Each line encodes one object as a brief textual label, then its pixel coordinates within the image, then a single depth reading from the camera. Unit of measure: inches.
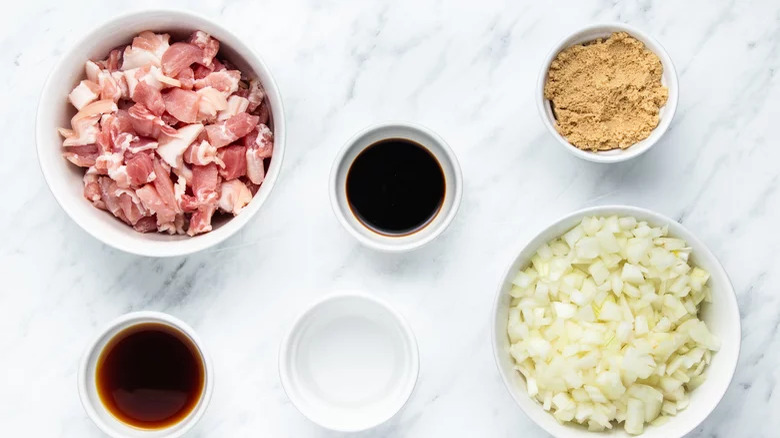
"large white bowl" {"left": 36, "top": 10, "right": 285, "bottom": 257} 28.4
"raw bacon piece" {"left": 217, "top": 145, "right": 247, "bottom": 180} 29.1
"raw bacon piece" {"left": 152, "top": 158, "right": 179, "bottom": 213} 28.9
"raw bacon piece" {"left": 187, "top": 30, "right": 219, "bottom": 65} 29.0
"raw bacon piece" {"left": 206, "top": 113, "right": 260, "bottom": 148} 29.0
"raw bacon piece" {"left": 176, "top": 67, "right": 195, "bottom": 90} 29.0
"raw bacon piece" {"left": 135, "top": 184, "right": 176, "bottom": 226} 28.7
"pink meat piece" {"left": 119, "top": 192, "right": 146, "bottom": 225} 28.9
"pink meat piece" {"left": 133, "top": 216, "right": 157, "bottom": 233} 29.4
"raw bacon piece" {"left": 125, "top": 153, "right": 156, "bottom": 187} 28.6
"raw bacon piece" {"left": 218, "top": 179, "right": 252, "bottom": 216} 29.2
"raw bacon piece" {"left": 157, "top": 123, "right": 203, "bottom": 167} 28.8
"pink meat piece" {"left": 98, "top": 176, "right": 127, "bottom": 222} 29.0
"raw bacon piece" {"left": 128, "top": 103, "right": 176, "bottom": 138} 28.5
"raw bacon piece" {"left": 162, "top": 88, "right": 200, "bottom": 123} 28.8
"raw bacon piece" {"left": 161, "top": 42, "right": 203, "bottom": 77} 28.9
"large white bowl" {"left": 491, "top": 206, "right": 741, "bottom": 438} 29.1
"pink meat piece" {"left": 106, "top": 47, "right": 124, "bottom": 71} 29.0
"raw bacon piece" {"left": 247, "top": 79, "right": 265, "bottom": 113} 29.5
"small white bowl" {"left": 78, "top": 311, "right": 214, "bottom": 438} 29.5
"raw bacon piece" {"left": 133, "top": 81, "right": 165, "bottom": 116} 28.6
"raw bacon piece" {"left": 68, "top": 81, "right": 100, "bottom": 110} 28.6
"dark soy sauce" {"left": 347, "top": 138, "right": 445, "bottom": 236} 30.5
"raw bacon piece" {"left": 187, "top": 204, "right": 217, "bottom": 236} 29.2
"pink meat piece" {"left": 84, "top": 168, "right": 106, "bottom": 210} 29.1
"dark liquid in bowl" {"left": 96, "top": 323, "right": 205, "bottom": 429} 30.4
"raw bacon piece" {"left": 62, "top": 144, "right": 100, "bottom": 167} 28.9
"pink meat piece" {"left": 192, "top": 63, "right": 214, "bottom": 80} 29.3
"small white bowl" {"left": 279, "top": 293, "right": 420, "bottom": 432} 30.4
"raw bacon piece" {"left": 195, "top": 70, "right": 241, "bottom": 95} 29.0
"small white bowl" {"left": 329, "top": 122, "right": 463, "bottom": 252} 30.0
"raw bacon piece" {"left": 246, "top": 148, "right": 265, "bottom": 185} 29.3
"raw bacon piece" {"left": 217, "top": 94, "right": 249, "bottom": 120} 29.1
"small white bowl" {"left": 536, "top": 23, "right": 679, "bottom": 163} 29.7
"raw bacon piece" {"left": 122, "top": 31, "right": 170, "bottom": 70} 28.9
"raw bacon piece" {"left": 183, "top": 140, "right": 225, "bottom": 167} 28.8
